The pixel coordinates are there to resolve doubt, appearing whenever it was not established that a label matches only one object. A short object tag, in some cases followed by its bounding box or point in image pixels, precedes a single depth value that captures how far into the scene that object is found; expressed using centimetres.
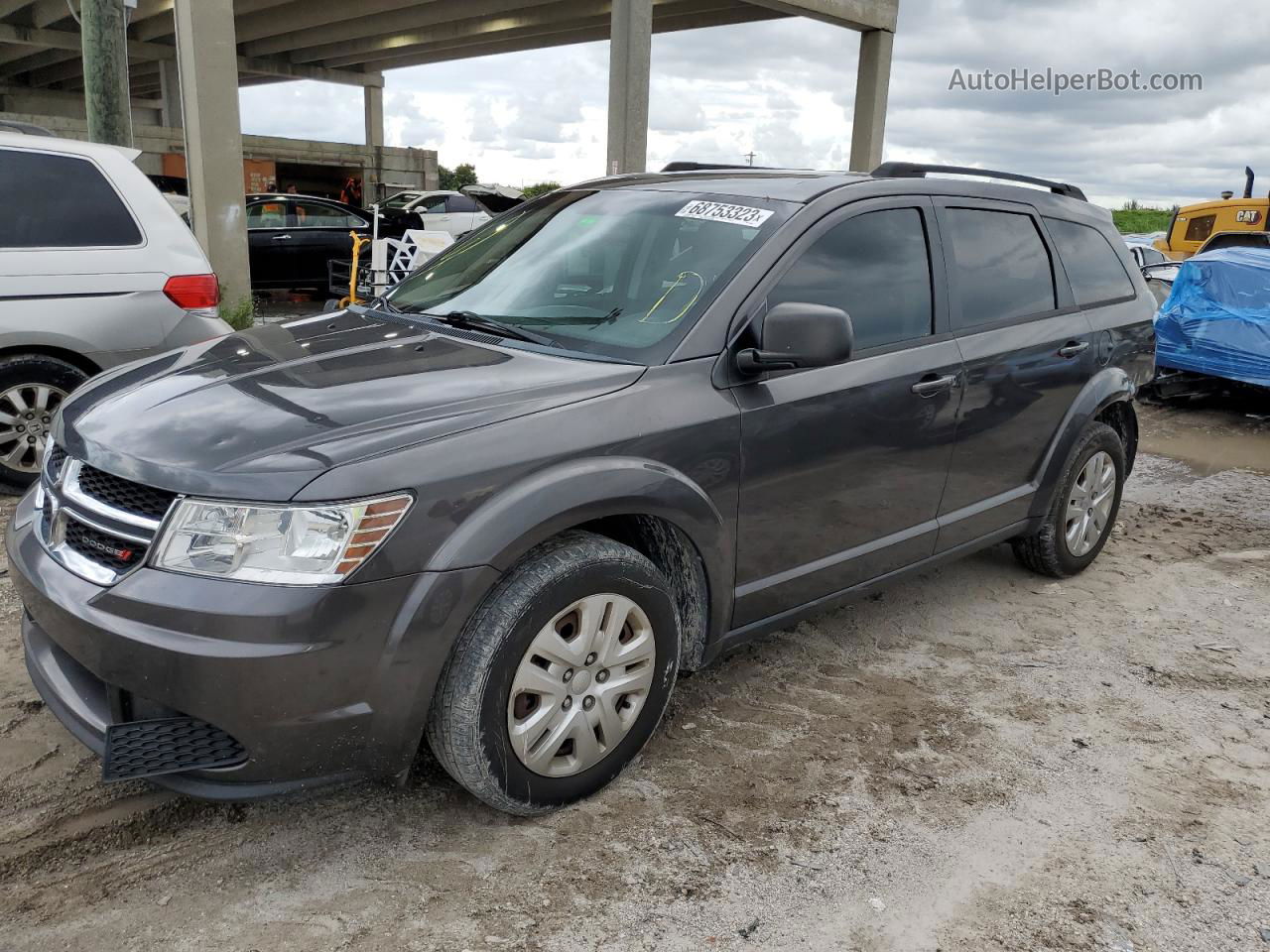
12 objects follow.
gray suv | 229
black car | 1408
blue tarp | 848
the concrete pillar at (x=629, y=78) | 1544
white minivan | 513
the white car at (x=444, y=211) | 1695
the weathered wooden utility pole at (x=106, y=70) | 805
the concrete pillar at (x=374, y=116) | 3206
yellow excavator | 1579
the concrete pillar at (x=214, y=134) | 1063
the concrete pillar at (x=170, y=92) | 3006
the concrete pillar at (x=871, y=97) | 1888
